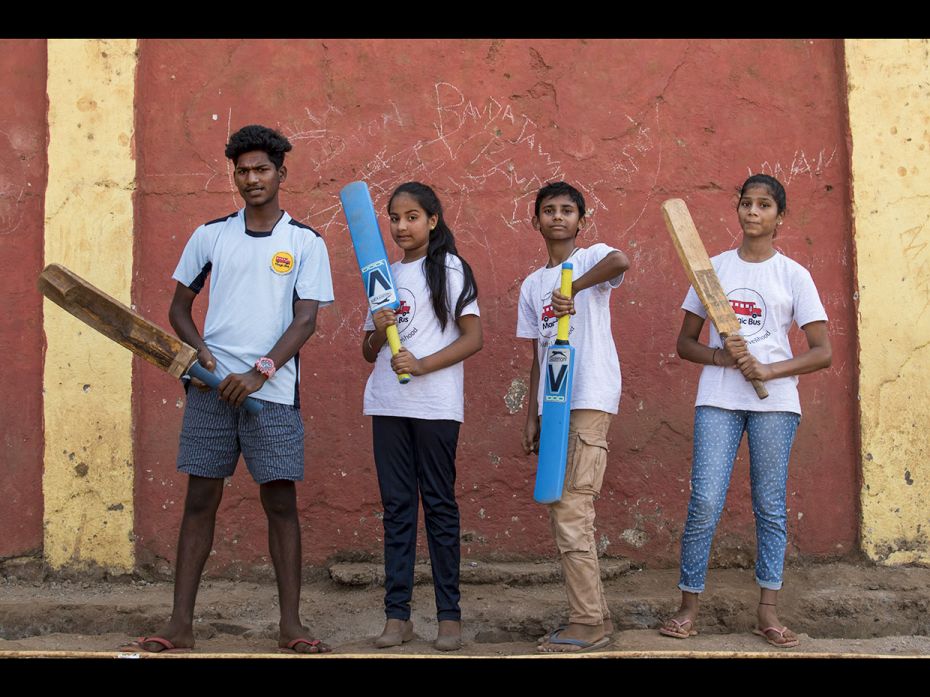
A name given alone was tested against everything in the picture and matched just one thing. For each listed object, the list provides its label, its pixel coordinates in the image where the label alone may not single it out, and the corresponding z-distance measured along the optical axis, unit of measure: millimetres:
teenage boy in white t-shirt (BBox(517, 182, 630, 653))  3600
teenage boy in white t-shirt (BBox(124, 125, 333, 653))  3549
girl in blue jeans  3697
